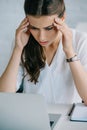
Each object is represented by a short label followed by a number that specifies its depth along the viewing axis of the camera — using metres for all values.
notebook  1.49
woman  1.72
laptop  1.13
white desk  1.41
